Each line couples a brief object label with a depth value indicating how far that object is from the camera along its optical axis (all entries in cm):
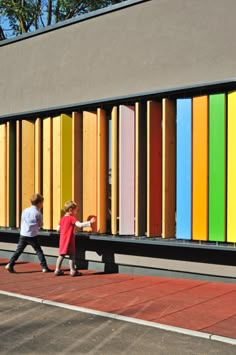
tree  2351
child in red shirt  982
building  862
